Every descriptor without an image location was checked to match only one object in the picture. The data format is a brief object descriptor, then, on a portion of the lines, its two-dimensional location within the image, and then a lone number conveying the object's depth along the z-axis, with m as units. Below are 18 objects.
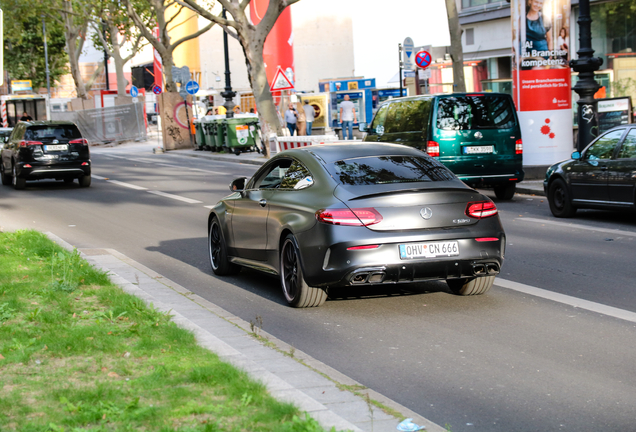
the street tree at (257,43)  30.16
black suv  21.97
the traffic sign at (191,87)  39.97
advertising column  19.44
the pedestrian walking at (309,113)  38.28
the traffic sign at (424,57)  27.52
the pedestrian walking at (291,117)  36.22
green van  15.96
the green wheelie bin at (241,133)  35.75
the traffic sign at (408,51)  28.86
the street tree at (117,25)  46.56
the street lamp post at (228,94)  39.28
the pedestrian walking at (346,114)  37.53
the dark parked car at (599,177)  12.72
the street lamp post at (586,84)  18.09
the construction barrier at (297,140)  26.64
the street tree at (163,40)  39.25
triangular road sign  32.34
